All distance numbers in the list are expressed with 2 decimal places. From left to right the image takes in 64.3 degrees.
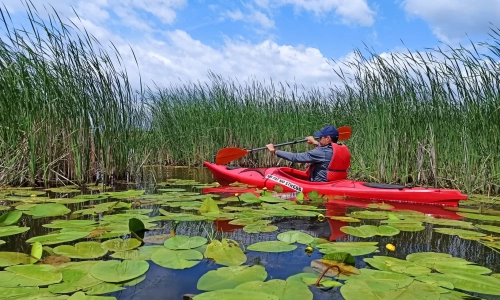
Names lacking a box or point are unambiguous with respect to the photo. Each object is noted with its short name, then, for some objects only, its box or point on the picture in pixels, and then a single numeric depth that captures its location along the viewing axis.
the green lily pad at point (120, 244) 2.18
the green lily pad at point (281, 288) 1.52
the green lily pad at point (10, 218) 2.59
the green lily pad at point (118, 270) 1.70
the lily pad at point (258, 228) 2.71
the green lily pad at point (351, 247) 2.16
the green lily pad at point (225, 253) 1.99
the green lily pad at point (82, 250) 2.03
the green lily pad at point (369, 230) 2.64
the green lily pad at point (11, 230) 2.40
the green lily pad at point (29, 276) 1.62
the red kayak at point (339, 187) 4.15
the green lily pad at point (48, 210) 2.90
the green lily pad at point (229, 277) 1.65
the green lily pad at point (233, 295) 1.44
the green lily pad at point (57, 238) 2.26
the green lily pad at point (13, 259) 1.89
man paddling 4.86
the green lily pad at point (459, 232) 2.73
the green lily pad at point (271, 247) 2.21
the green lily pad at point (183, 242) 2.20
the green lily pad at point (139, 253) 2.05
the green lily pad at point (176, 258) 1.92
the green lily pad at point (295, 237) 2.41
